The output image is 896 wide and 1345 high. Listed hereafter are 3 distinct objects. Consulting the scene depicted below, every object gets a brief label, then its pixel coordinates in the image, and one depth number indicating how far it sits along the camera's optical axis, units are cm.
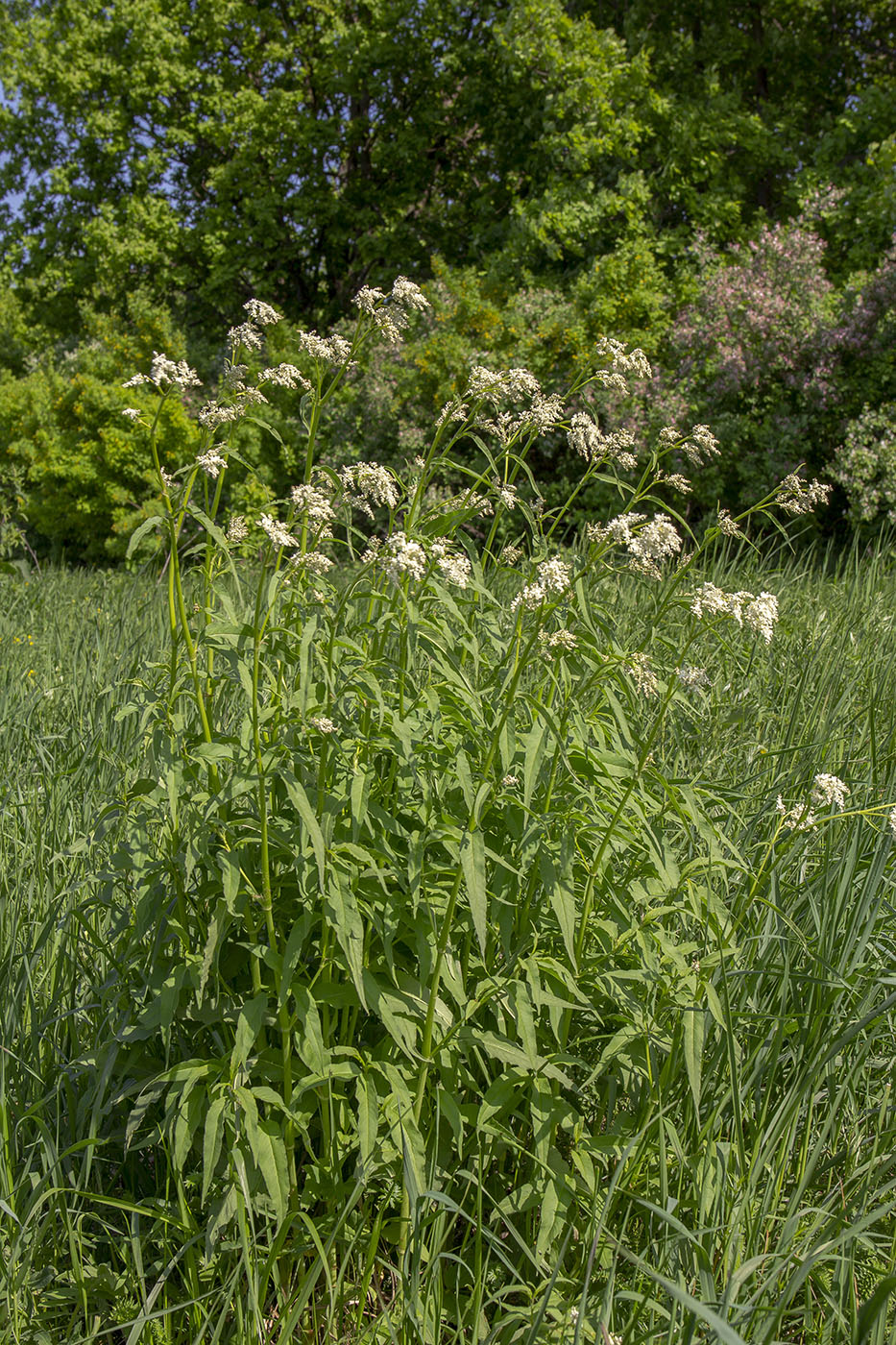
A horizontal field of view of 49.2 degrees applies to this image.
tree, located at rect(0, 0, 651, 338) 1365
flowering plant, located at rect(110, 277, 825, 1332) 159
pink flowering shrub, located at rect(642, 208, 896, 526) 894
